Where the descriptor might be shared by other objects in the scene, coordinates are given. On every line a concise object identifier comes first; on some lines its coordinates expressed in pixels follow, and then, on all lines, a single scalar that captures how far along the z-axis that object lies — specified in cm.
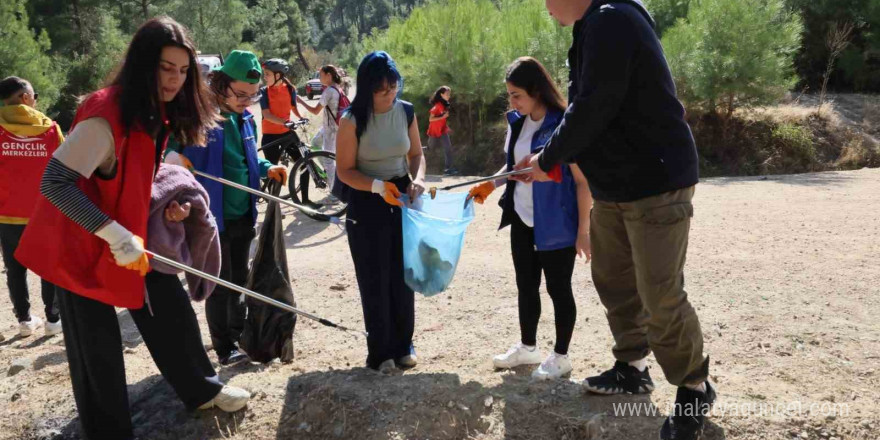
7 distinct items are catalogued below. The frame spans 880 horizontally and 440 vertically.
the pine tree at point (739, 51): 1193
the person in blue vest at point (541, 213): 307
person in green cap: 341
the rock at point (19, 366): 390
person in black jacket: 237
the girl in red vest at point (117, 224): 235
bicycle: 766
